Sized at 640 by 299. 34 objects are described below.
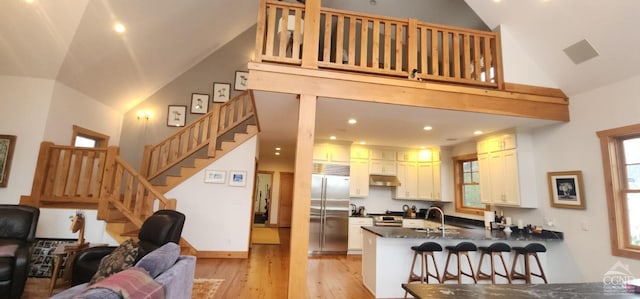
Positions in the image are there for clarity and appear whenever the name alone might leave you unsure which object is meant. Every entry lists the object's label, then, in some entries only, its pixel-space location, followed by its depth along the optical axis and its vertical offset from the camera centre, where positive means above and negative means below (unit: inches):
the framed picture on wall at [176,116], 261.4 +64.1
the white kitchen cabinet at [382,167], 250.1 +24.0
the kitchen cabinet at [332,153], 238.2 +33.0
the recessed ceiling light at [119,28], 171.8 +95.3
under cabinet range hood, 245.9 +12.2
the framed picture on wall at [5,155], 163.5 +13.2
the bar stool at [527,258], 145.9 -30.3
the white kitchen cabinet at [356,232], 233.3 -32.2
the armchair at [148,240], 115.8 -25.4
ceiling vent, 129.8 +71.2
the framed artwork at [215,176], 210.2 +7.7
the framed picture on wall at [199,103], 267.4 +78.6
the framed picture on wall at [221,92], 272.5 +91.6
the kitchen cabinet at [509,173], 168.9 +17.0
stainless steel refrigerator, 232.1 -16.7
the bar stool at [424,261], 136.8 -31.8
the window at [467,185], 217.8 +10.4
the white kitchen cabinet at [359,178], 242.8 +13.1
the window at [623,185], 125.8 +9.1
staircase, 166.9 -3.9
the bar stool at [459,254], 139.8 -28.1
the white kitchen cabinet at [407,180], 250.5 +13.4
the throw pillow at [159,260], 75.9 -21.4
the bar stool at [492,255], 142.7 -28.7
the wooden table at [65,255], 127.5 -36.2
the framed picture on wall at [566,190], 145.3 +6.6
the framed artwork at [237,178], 212.8 +7.3
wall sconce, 254.7 +62.1
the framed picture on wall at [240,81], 277.1 +104.6
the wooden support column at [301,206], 110.8 -6.5
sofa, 53.7 -23.2
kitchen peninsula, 141.7 -27.8
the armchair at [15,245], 111.3 -28.5
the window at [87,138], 193.3 +32.2
